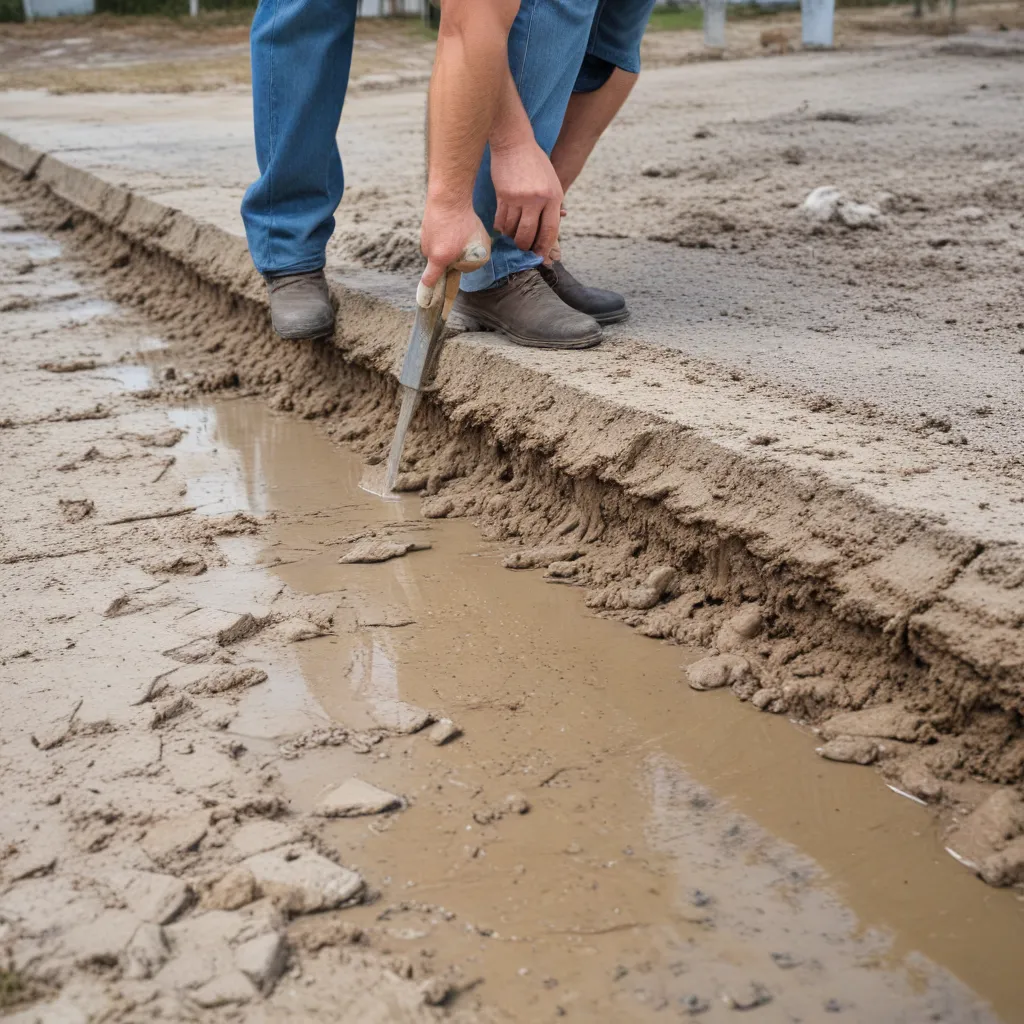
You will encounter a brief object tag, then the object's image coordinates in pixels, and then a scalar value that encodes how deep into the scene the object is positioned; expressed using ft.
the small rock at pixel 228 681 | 6.21
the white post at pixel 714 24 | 36.63
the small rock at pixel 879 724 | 5.69
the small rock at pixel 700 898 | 4.76
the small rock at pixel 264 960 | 4.31
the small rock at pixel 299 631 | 6.78
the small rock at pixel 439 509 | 8.48
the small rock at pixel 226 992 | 4.23
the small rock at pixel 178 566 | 7.59
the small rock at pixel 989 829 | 5.00
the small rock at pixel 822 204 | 13.06
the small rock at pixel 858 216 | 12.80
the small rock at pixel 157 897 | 4.59
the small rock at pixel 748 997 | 4.28
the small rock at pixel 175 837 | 4.94
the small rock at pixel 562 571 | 7.54
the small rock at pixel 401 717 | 5.89
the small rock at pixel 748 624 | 6.61
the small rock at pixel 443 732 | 5.77
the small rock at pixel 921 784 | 5.35
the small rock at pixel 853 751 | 5.62
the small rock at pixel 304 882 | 4.68
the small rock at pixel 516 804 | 5.28
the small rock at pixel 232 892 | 4.66
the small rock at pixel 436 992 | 4.25
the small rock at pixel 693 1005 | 4.26
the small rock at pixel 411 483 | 8.98
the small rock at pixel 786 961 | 4.46
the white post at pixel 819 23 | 35.35
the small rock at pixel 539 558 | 7.68
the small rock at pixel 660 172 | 16.44
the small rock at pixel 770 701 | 6.07
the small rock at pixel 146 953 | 4.33
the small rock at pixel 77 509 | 8.34
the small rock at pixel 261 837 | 4.99
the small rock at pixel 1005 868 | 4.83
